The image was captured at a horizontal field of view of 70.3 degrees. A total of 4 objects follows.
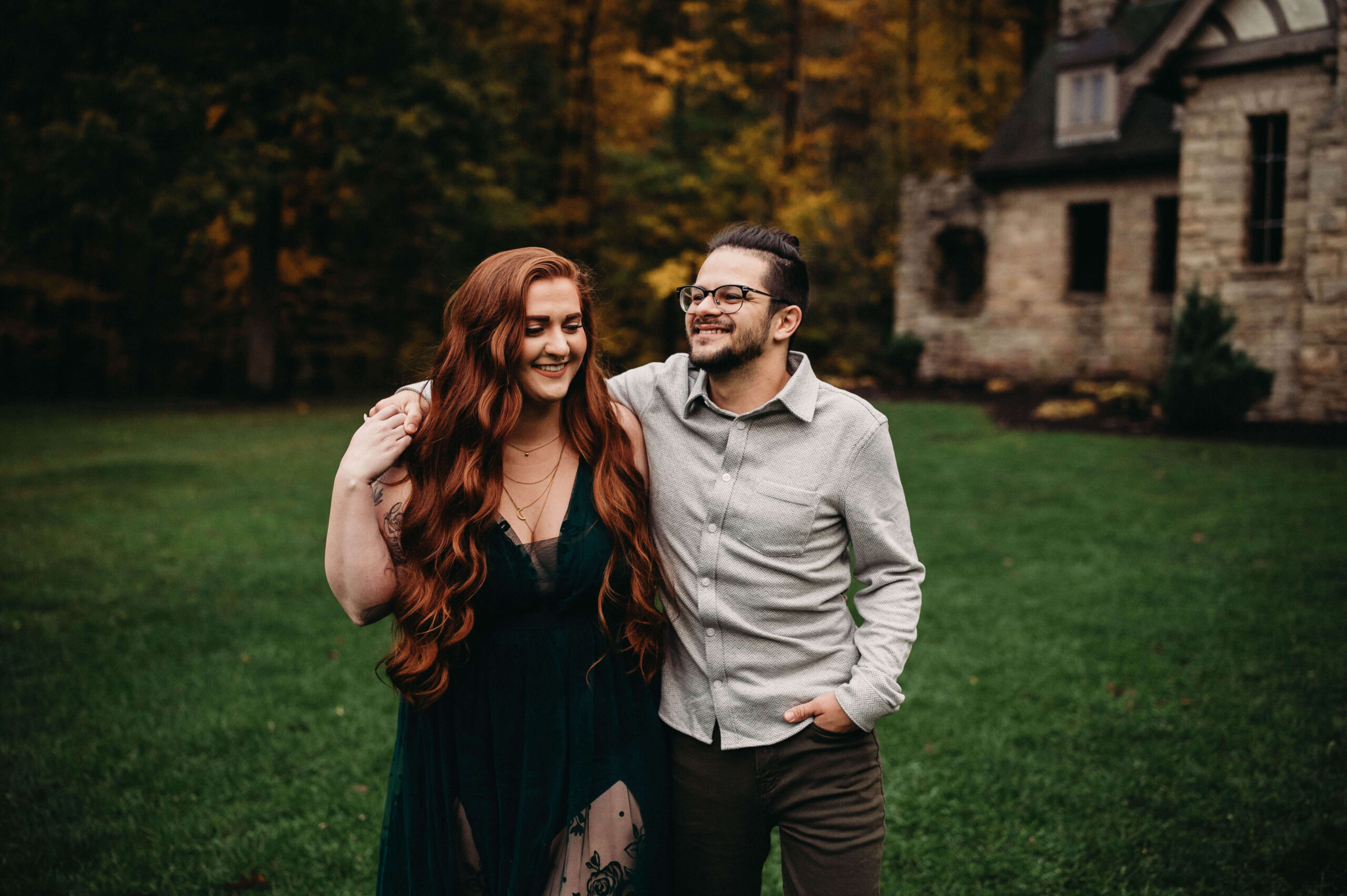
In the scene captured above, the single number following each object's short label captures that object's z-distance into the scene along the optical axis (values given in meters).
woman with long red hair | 2.37
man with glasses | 2.42
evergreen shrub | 12.71
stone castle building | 13.60
